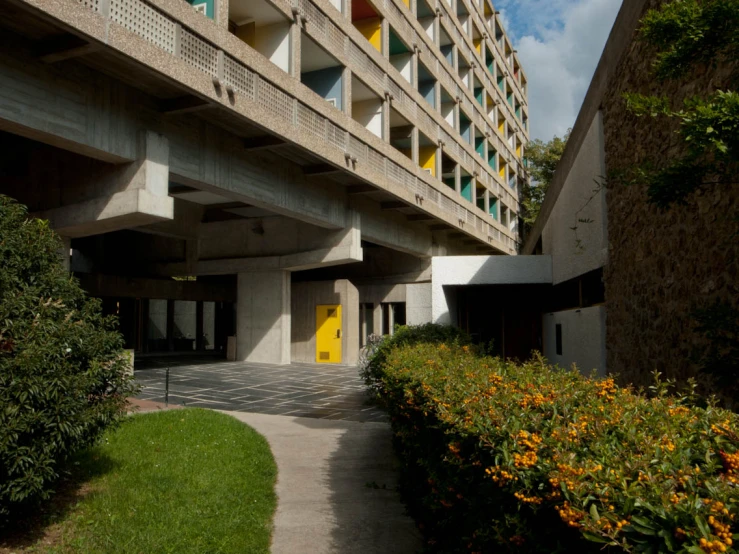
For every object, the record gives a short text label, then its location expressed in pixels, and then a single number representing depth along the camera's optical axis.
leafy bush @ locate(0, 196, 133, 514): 4.38
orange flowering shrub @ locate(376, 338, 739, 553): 1.87
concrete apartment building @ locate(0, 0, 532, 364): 10.69
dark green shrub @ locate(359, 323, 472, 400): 9.47
